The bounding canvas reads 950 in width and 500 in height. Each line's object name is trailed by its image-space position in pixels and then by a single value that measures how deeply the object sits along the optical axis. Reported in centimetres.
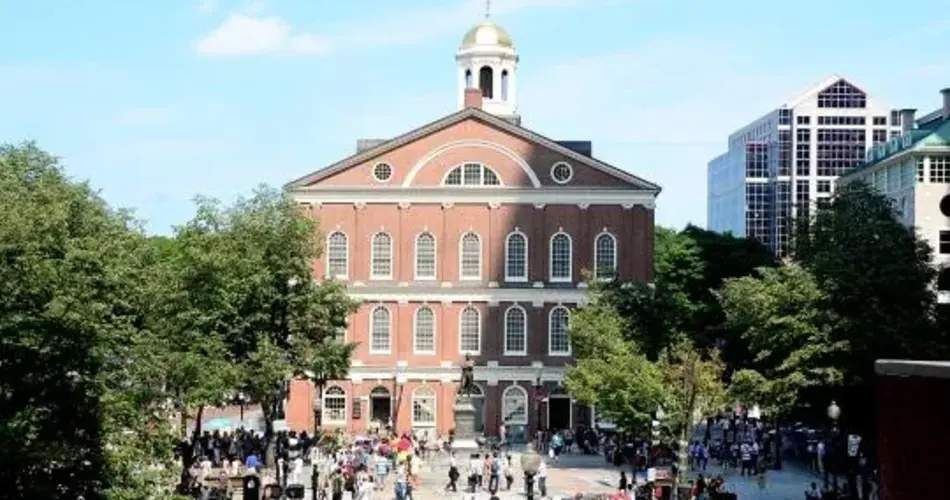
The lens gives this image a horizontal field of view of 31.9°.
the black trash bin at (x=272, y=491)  4128
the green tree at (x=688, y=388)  4881
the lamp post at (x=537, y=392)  7700
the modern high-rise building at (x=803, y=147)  13988
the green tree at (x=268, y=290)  5447
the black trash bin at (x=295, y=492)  4191
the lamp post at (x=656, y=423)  4998
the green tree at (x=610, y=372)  5419
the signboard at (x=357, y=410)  7719
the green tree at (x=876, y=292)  5312
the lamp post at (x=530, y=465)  4219
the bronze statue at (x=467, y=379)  7006
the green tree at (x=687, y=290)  6456
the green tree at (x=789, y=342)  5391
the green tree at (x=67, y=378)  2736
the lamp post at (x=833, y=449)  4836
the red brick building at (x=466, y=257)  7719
